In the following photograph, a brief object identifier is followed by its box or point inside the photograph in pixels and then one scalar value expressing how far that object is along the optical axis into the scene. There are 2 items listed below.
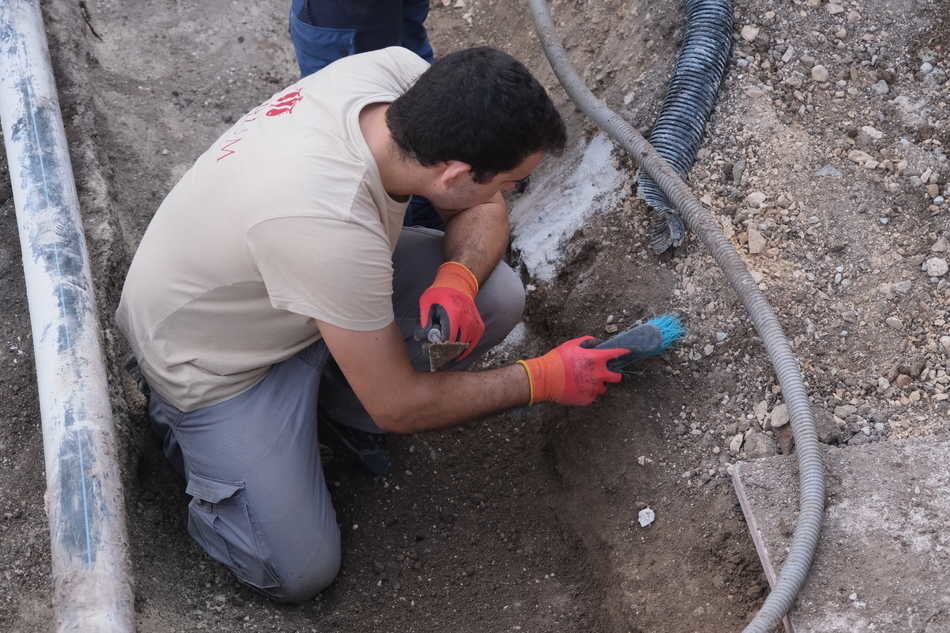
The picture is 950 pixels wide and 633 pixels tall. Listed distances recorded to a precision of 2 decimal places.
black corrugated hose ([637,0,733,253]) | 2.65
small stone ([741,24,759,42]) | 2.86
